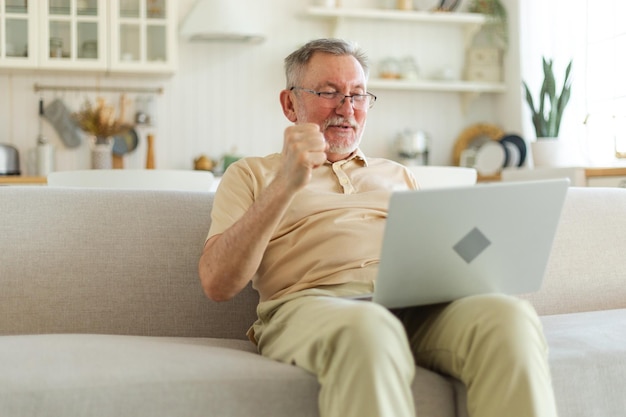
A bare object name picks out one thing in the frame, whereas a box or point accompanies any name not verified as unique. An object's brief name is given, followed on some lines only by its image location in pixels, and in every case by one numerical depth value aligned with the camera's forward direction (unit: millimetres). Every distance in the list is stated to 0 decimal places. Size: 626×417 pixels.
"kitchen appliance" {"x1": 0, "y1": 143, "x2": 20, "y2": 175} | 4758
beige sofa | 1515
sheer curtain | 4602
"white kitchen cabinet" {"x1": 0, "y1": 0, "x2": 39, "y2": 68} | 4789
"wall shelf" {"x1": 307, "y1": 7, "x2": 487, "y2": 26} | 5191
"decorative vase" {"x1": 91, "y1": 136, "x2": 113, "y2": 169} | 4945
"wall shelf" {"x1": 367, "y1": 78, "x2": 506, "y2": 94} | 5266
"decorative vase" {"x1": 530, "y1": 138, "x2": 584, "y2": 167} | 4648
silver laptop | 1506
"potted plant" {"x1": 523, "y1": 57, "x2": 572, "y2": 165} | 4652
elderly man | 1422
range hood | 4906
